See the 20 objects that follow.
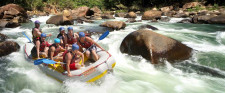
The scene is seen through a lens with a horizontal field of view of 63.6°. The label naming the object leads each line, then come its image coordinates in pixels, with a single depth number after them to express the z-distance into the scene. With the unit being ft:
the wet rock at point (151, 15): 48.63
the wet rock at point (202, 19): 40.54
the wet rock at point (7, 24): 36.81
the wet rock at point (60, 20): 38.90
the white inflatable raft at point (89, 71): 13.65
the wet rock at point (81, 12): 56.29
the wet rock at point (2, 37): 26.44
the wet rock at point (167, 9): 61.44
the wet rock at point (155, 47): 18.44
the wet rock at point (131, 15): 55.21
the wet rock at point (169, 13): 54.34
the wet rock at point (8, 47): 21.35
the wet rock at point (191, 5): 61.82
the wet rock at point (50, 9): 65.21
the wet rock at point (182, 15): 50.30
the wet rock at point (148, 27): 34.20
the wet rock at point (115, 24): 33.95
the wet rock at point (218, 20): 37.98
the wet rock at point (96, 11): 62.80
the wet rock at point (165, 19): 46.37
